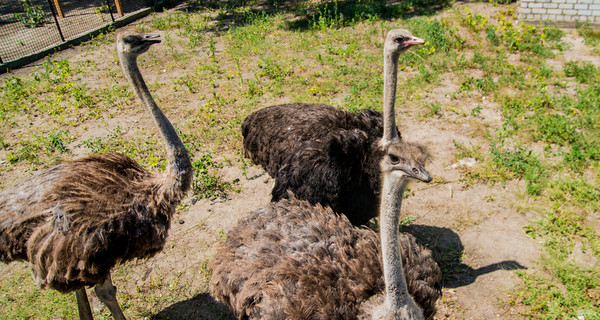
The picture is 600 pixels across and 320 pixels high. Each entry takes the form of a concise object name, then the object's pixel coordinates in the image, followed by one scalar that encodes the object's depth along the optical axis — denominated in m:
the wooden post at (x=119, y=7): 11.59
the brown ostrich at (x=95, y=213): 2.97
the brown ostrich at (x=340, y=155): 3.27
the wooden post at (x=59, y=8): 12.02
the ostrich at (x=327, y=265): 2.16
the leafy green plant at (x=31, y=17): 11.25
